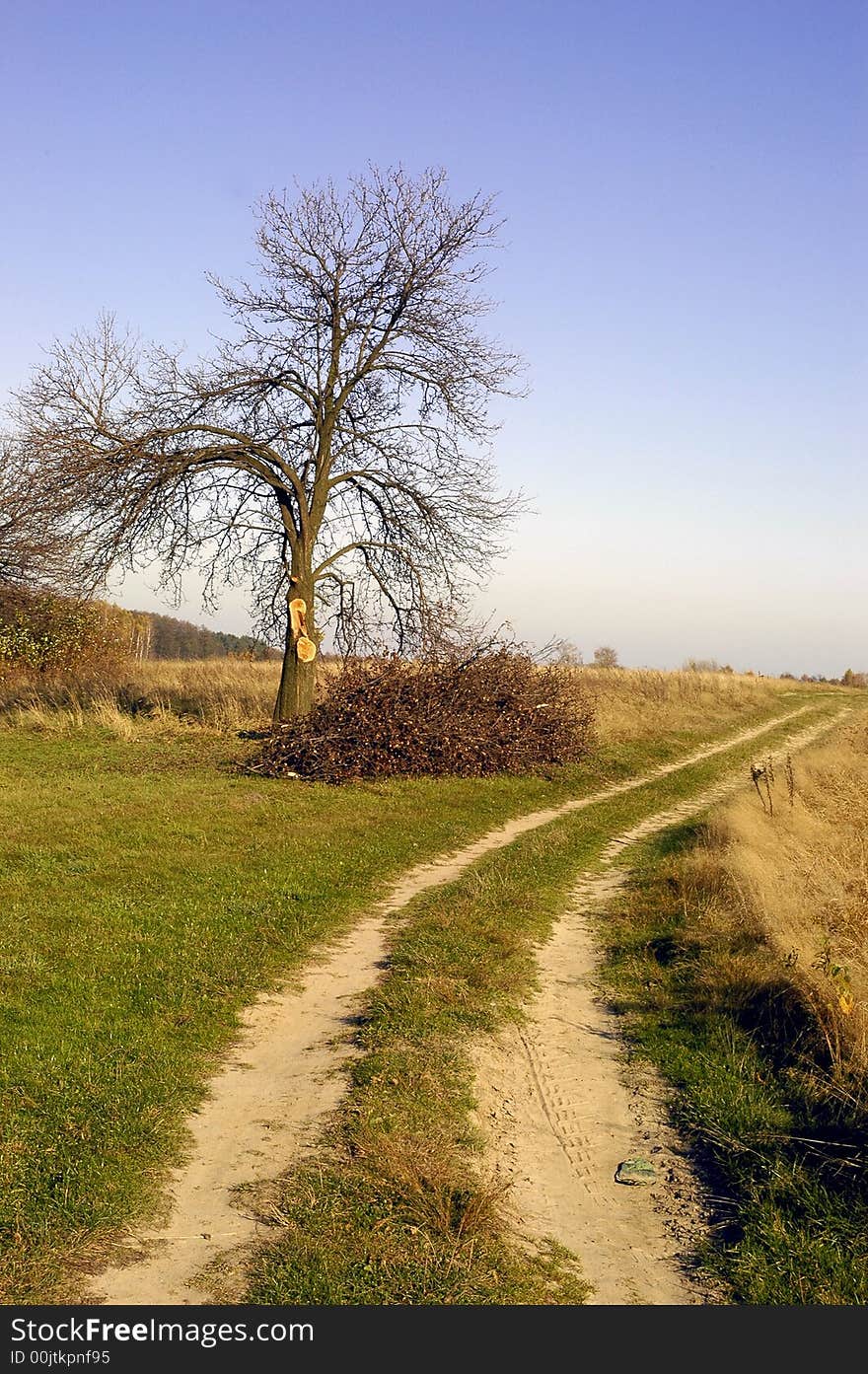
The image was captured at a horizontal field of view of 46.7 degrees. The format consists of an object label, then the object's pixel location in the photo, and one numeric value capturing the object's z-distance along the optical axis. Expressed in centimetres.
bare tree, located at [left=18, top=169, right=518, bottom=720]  2025
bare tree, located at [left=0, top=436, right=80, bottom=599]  1991
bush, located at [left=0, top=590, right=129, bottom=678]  2681
